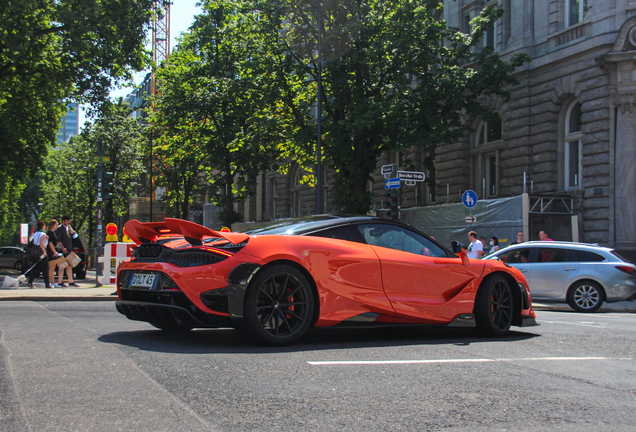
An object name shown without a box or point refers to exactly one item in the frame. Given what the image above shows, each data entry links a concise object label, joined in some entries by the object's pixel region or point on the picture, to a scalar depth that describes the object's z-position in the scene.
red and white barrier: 16.33
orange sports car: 5.57
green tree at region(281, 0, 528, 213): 22.98
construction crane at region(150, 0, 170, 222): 25.95
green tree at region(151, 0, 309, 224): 25.33
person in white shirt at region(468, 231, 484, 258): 17.90
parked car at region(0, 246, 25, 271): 42.62
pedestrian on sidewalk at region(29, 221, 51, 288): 16.38
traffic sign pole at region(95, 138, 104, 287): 18.06
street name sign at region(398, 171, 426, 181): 17.48
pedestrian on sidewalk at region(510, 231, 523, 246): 19.69
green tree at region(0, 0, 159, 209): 22.77
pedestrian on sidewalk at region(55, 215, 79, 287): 17.28
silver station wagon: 14.56
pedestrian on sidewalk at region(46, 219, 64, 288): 16.78
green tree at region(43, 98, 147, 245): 50.31
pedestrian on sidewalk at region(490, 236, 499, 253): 21.79
